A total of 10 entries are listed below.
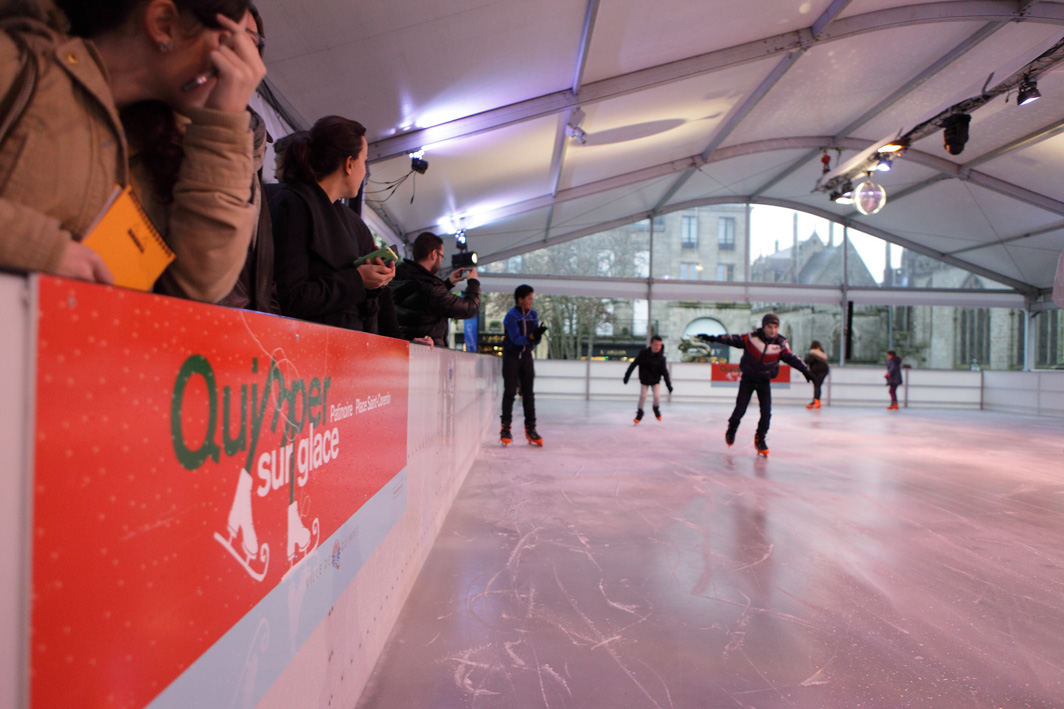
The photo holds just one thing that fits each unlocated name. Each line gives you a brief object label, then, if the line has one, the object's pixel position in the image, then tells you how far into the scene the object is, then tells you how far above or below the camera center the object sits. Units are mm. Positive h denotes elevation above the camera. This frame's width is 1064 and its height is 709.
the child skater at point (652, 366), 8328 -140
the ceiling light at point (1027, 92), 5910 +2731
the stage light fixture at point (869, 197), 6270 +1740
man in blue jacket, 5586 +16
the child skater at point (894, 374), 12164 -308
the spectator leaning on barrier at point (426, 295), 3090 +315
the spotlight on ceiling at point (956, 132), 7051 +2771
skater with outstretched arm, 5273 -11
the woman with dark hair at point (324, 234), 1516 +322
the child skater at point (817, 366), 11797 -155
